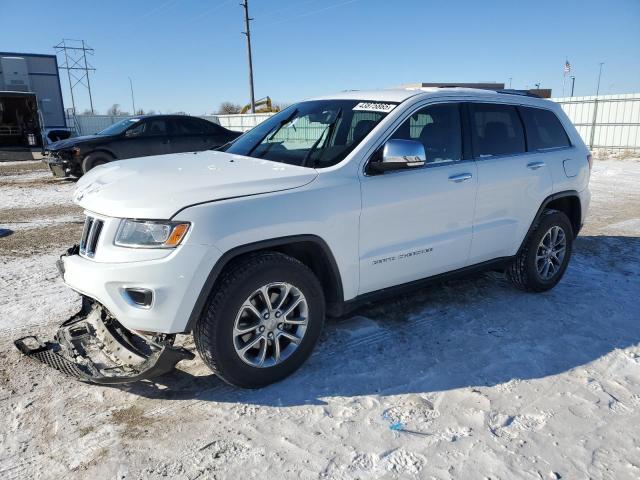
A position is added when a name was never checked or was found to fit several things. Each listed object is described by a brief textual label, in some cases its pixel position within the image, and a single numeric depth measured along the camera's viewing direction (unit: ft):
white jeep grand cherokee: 9.34
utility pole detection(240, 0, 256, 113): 106.01
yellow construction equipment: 105.16
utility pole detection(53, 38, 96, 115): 157.19
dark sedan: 36.91
